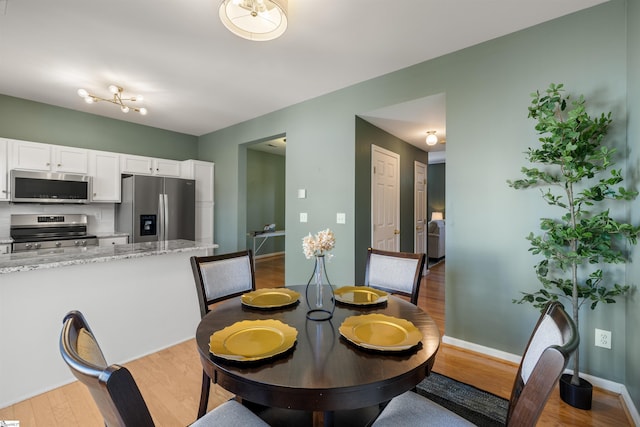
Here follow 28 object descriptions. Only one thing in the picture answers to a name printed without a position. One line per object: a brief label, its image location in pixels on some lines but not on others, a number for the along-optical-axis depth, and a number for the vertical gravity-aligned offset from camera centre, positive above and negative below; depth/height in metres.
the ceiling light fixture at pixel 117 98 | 3.13 +1.43
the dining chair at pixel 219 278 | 1.68 -0.40
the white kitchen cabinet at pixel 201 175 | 4.86 +0.69
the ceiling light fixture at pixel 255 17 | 1.72 +1.25
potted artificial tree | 1.73 -0.01
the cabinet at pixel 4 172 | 3.32 +0.51
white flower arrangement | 1.37 -0.14
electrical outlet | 1.93 -0.83
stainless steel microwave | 3.38 +0.35
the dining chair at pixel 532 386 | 0.71 -0.47
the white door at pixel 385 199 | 3.71 +0.24
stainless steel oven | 3.44 -0.22
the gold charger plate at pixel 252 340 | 0.96 -0.46
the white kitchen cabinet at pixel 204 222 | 4.96 -0.11
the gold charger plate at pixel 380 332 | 1.03 -0.46
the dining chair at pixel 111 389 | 0.59 -0.37
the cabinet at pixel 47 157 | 3.41 +0.74
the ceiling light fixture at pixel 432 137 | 4.10 +1.15
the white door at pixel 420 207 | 5.07 +0.17
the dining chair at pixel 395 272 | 1.80 -0.37
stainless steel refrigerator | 4.10 +0.10
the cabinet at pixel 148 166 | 4.28 +0.79
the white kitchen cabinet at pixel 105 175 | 4.00 +0.58
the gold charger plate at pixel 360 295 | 1.48 -0.44
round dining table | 0.84 -0.49
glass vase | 1.34 -0.47
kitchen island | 1.77 -0.65
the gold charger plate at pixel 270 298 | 1.45 -0.44
